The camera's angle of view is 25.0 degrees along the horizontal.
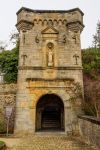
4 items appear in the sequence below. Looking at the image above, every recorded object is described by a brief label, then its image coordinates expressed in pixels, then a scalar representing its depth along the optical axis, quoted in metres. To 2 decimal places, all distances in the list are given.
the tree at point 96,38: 36.23
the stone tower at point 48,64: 13.48
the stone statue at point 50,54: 14.10
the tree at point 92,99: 12.60
